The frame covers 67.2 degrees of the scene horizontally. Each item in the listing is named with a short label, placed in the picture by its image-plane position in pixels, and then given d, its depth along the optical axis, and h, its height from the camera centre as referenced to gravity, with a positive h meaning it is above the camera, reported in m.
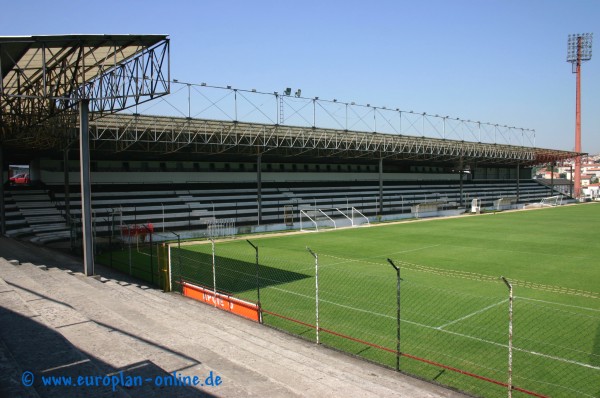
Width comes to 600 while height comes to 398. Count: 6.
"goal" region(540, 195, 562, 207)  58.60 -4.44
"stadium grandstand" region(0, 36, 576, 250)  17.31 +1.04
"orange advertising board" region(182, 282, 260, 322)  10.48 -3.19
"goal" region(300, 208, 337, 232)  33.35 -3.59
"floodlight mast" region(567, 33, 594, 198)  74.38 +17.03
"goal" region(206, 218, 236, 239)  28.86 -3.48
